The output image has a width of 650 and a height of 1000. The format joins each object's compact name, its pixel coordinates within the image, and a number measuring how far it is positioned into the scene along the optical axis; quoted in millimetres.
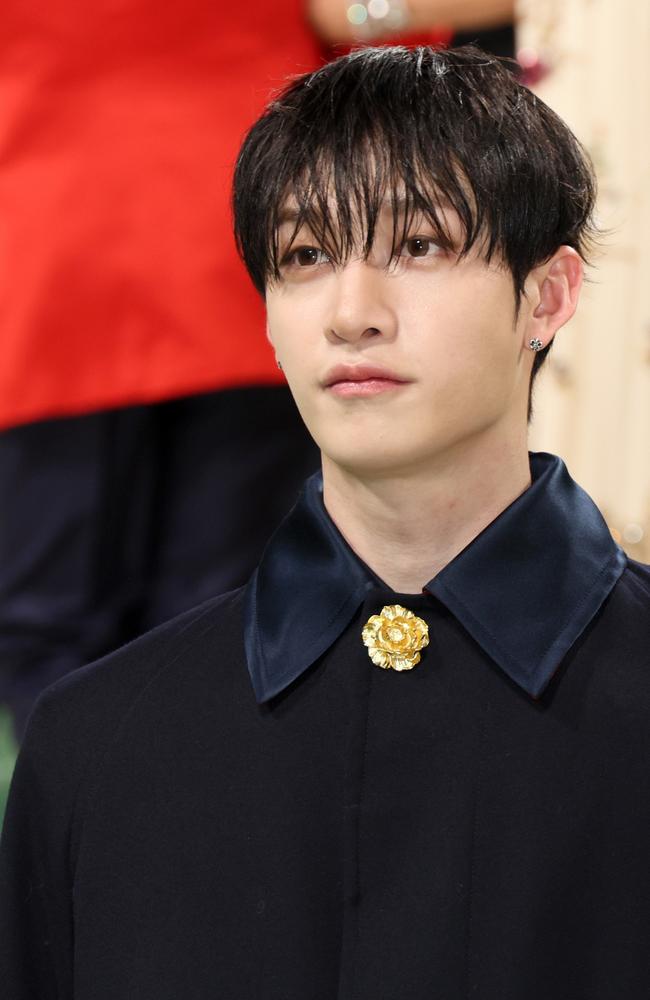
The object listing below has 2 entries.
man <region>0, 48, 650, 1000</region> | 3259
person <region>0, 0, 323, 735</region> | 3610
